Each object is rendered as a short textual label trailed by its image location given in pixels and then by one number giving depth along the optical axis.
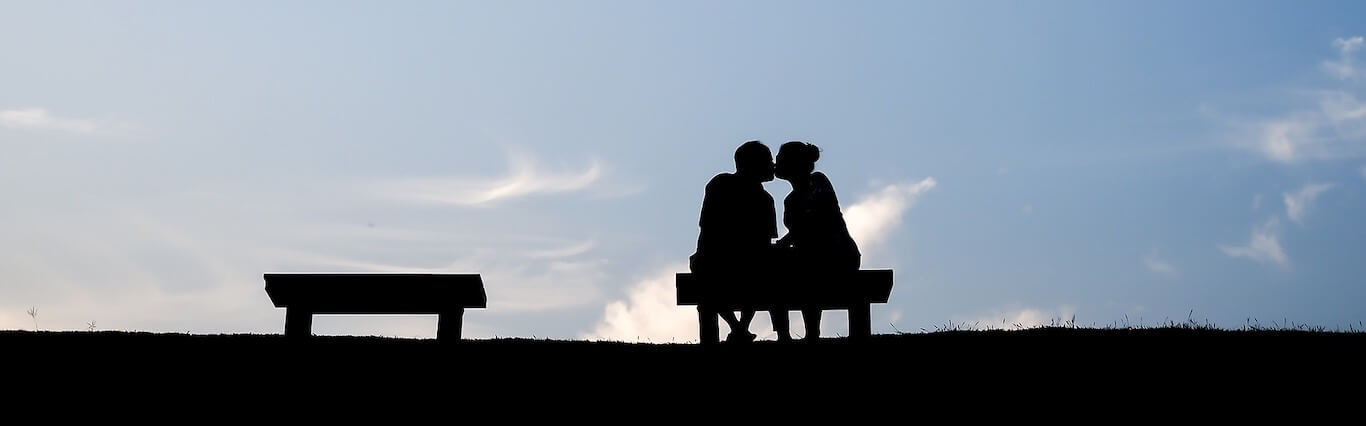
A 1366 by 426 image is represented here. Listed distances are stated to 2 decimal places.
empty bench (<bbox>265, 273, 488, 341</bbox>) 13.12
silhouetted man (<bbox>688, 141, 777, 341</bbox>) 11.07
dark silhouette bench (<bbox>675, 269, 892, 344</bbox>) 11.46
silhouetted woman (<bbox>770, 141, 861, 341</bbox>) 11.09
